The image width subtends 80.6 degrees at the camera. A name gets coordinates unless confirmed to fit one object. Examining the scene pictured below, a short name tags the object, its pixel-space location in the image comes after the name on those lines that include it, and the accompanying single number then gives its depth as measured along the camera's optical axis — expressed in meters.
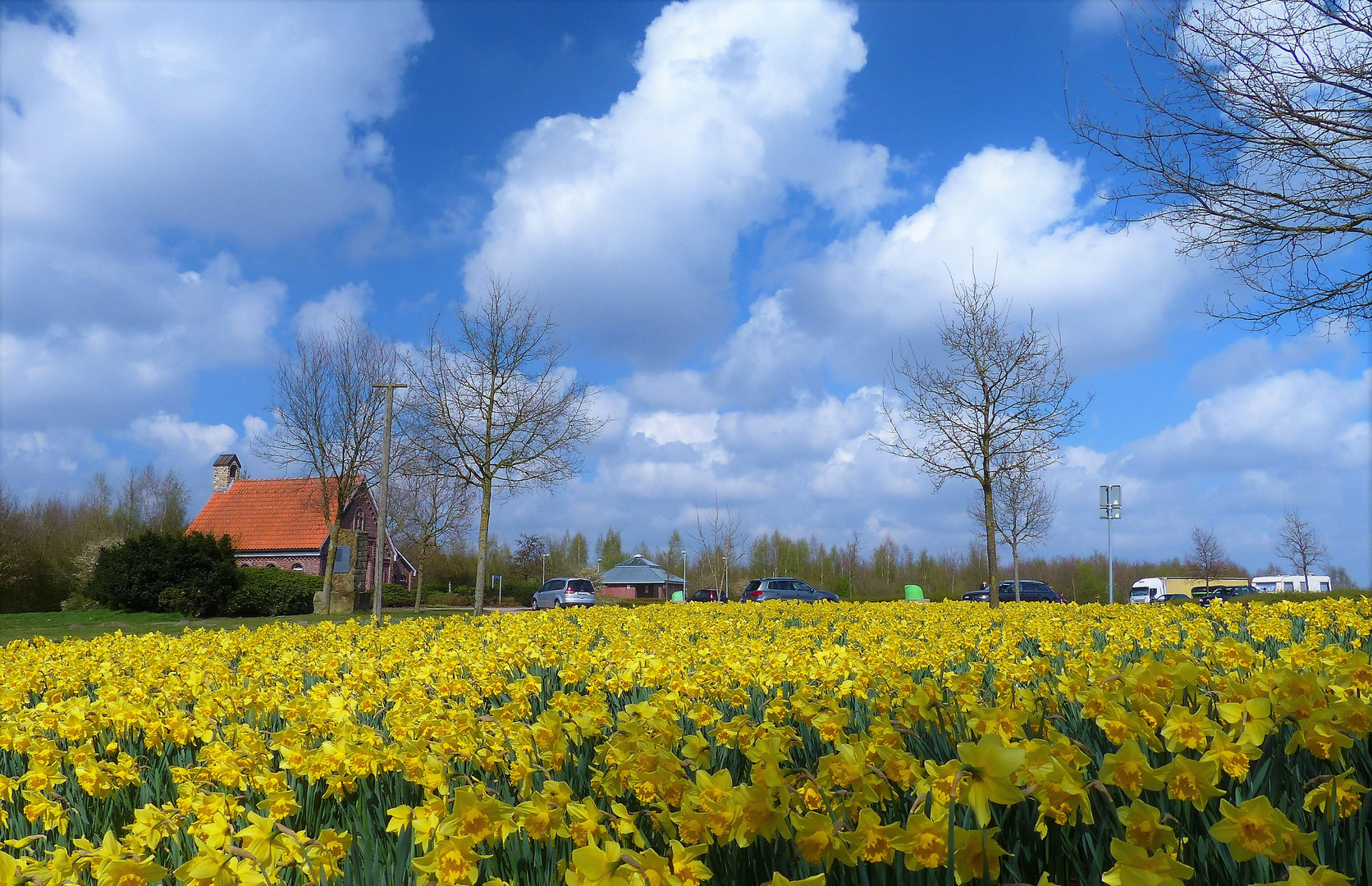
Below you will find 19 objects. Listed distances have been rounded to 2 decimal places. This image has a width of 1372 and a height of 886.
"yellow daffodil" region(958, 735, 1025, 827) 1.62
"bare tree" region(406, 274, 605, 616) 17.91
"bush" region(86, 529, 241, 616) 22.81
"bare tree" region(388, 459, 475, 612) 33.25
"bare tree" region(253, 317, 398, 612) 24.69
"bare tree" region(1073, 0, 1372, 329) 6.71
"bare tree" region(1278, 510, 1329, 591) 38.84
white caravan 44.41
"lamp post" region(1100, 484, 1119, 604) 21.00
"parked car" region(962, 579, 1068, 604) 32.56
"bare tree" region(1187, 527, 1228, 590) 41.69
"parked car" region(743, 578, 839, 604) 26.78
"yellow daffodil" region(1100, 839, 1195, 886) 1.44
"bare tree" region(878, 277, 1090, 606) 16.67
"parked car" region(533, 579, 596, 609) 31.28
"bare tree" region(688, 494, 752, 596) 36.47
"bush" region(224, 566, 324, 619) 25.30
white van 41.88
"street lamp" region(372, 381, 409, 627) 16.58
